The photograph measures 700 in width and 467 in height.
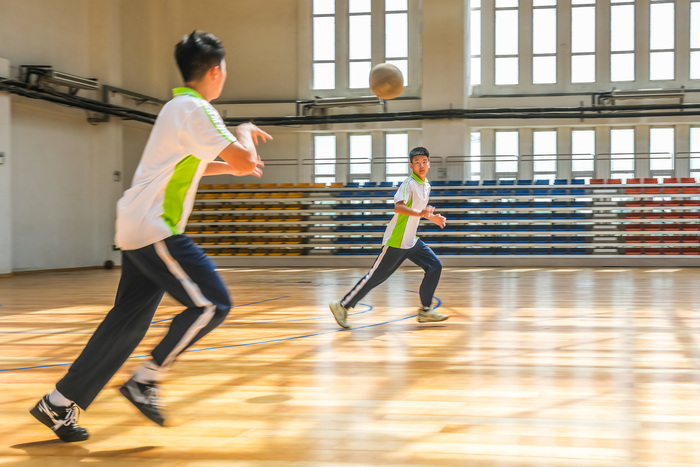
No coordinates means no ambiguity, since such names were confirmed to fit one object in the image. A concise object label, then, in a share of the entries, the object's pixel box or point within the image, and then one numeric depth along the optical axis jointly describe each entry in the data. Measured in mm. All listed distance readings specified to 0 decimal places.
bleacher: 15289
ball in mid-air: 9578
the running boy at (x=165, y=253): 2355
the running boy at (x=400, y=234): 5598
